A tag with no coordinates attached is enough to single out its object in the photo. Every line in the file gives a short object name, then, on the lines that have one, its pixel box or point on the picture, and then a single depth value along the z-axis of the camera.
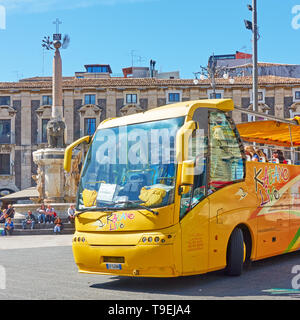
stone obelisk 26.95
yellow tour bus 7.75
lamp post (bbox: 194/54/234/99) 29.28
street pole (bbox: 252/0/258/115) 16.89
